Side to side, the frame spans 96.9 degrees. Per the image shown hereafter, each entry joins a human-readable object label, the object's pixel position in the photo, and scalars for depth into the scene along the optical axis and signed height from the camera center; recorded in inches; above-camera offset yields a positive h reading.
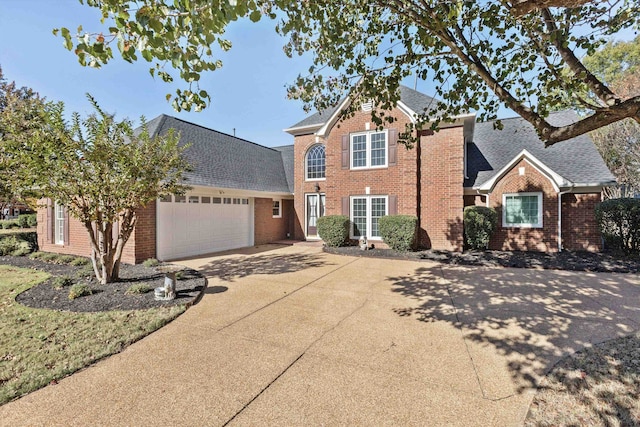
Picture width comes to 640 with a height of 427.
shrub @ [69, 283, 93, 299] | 241.1 -68.3
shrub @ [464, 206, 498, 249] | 456.9 -20.7
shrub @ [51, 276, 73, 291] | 269.5 -68.1
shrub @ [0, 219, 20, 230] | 973.9 -38.9
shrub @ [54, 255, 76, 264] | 406.0 -67.3
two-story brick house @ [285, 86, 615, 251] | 463.5 +51.0
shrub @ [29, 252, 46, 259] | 440.0 -65.8
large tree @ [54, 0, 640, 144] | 108.0 +100.3
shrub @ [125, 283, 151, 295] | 252.8 -69.1
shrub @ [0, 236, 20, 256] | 479.2 -55.8
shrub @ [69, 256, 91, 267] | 386.6 -67.3
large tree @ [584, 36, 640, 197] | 757.8 +234.1
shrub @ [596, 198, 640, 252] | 390.0 -14.6
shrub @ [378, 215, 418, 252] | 457.1 -30.3
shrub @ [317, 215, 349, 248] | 508.7 -31.5
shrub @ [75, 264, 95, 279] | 310.5 -68.4
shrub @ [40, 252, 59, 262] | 420.5 -65.9
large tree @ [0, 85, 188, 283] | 243.8 +44.7
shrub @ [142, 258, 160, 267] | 372.9 -66.2
